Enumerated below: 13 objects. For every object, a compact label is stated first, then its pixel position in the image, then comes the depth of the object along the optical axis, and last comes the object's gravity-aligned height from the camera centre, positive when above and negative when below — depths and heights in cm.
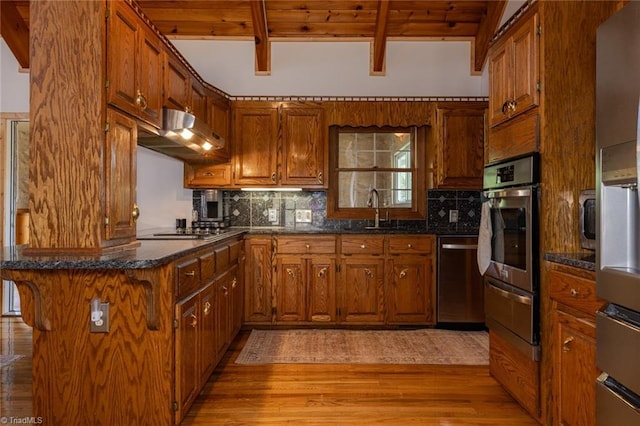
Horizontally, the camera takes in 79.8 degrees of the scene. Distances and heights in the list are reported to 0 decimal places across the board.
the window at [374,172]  425 +48
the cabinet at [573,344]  160 -58
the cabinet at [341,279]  370 -62
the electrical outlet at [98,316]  166 -44
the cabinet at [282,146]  393 +71
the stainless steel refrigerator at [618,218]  130 -1
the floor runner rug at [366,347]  293 -111
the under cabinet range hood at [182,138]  245 +55
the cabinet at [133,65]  186 +81
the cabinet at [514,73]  208 +84
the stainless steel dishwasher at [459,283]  368 -66
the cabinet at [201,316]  186 -61
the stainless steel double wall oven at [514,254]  204 -23
